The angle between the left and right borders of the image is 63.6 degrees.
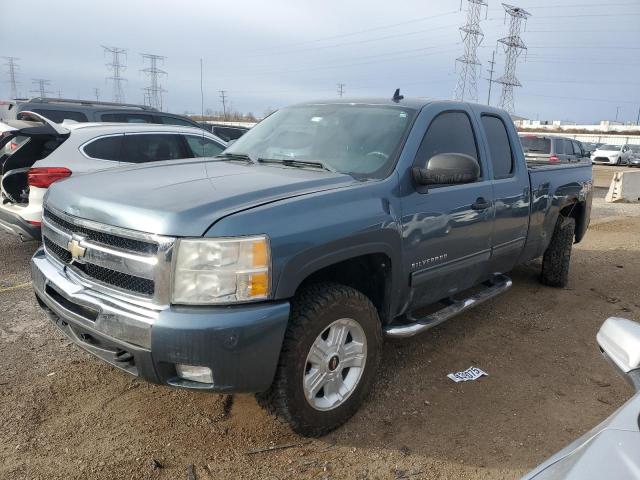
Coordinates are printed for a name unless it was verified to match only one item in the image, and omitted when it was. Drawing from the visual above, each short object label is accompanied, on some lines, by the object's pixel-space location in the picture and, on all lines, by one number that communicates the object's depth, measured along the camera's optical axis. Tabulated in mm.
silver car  1324
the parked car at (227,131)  12242
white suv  5586
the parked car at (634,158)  31969
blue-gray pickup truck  2334
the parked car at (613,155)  31766
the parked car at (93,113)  9375
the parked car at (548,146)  15477
